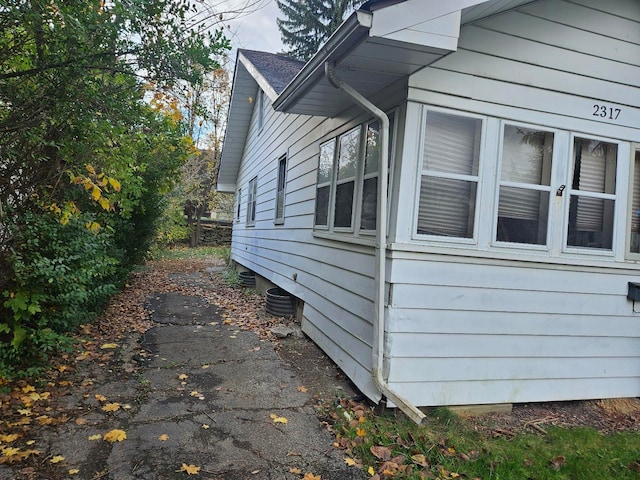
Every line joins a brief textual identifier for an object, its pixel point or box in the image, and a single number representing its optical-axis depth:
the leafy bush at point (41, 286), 3.75
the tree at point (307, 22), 24.22
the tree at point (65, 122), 3.18
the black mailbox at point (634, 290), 4.21
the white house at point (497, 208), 3.59
